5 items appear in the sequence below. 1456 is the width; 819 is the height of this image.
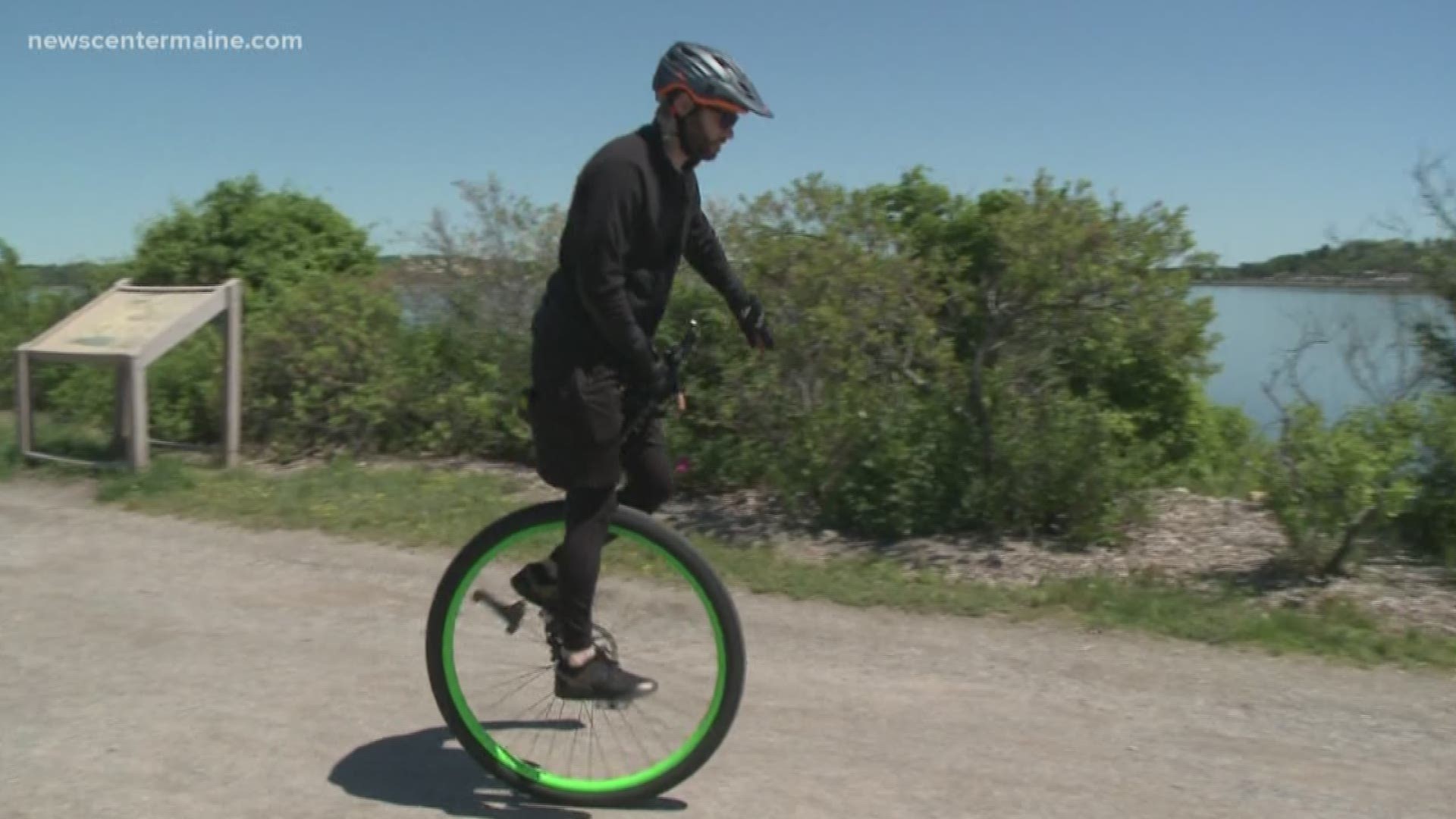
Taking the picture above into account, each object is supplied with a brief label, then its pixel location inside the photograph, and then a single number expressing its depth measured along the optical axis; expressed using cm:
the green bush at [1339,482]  576
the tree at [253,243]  1210
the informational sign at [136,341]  842
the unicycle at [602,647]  362
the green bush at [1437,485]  615
